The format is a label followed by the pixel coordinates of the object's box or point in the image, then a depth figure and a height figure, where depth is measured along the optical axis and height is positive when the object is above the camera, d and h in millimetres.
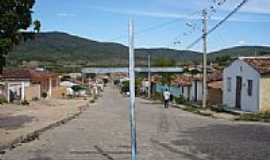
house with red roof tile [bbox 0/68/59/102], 34401 +6
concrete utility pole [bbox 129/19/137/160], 5913 -44
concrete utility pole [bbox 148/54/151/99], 55187 +2753
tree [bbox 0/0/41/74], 12659 +2268
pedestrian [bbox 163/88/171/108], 30601 -1109
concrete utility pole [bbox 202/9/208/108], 27126 +2646
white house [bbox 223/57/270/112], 23123 +92
